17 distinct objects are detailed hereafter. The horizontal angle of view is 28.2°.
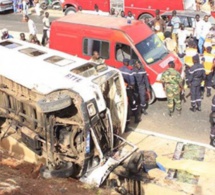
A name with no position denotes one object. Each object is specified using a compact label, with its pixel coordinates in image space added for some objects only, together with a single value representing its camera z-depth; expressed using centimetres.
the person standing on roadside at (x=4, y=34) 1428
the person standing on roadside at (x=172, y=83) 1085
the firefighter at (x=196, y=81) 1104
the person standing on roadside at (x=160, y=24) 1527
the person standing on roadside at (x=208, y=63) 1202
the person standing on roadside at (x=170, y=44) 1523
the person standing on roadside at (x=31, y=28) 1642
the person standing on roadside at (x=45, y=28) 1700
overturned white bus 788
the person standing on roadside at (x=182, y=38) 1489
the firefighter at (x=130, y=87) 1079
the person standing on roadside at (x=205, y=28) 1516
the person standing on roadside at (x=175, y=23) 1562
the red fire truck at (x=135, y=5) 1948
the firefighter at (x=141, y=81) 1094
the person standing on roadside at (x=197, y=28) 1524
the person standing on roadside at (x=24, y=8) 2292
